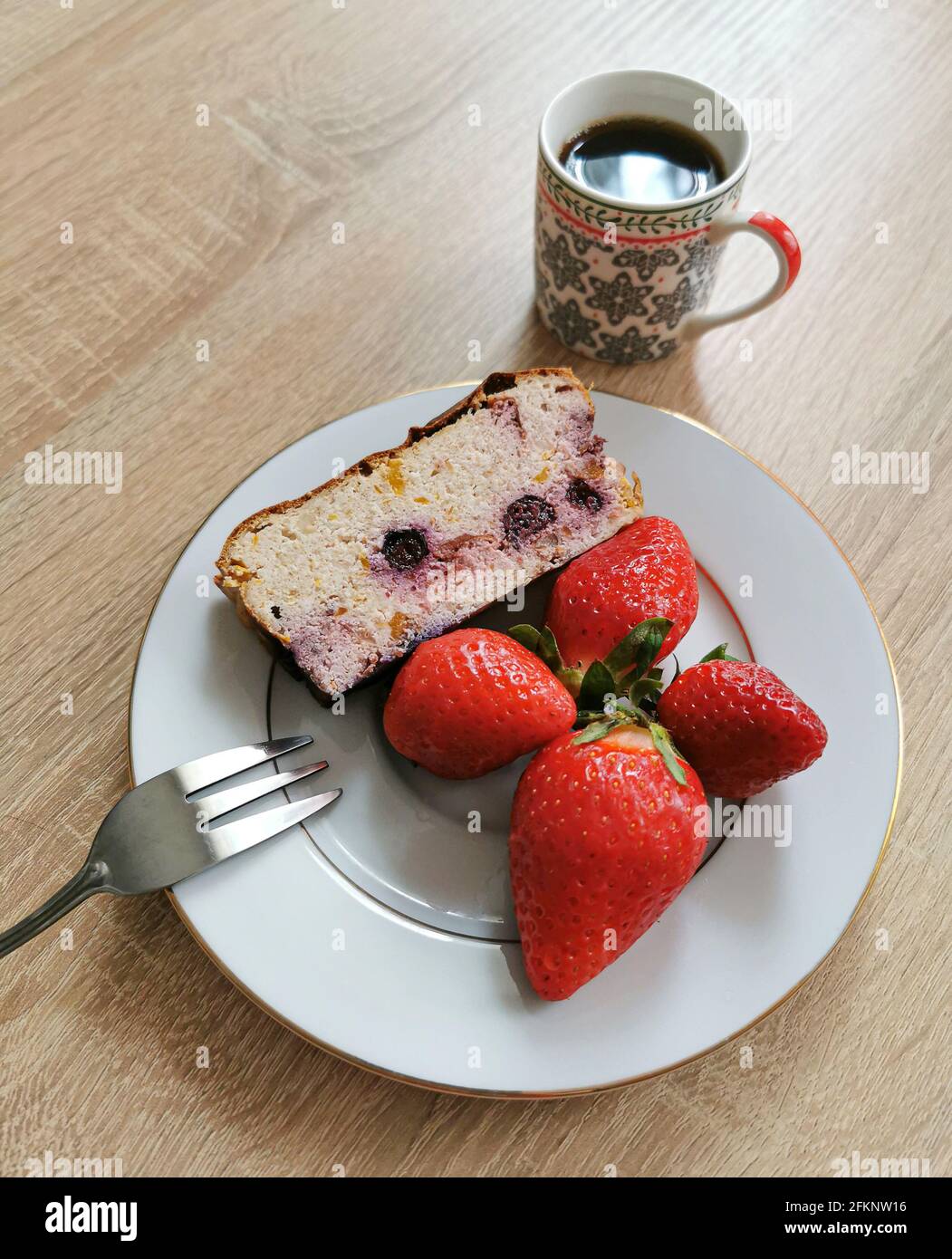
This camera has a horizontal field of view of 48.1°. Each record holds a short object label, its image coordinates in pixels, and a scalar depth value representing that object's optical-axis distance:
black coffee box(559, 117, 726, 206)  0.31
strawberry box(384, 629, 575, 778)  0.25
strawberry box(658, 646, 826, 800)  0.25
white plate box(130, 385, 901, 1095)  0.23
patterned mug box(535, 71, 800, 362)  0.29
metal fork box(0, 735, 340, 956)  0.24
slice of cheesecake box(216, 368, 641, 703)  0.28
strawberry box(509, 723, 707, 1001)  0.23
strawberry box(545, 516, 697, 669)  0.27
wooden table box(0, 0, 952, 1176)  0.25
